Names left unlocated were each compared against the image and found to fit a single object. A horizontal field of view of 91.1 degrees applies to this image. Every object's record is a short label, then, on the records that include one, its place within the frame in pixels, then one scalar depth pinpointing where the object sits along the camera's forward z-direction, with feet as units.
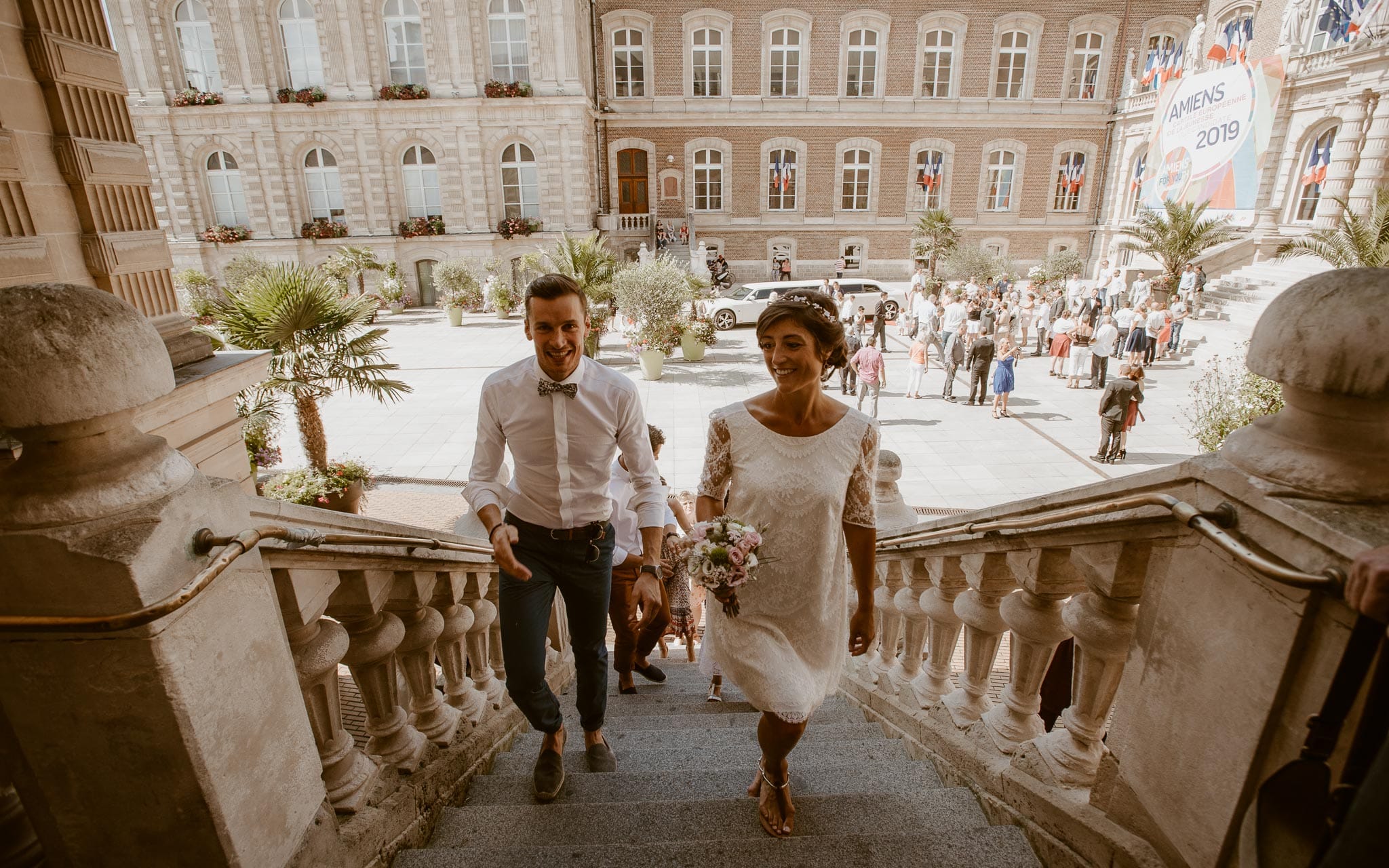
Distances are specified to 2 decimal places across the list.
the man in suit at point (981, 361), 40.91
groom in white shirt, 8.45
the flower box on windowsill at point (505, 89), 77.46
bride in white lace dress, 7.70
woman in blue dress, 39.42
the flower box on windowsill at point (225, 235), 80.33
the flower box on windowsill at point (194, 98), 76.84
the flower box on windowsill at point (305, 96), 76.59
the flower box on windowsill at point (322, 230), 80.79
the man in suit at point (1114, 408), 31.30
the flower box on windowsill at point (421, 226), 81.46
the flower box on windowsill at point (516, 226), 81.66
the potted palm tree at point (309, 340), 23.98
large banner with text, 66.28
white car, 65.92
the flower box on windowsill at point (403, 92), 77.20
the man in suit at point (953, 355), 43.45
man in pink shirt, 38.29
